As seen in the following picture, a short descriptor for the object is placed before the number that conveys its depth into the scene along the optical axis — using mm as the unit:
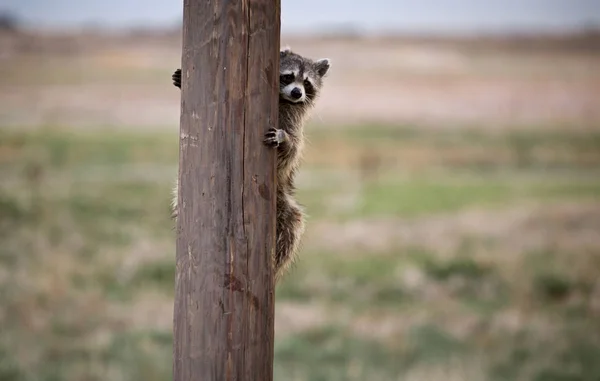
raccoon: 7523
